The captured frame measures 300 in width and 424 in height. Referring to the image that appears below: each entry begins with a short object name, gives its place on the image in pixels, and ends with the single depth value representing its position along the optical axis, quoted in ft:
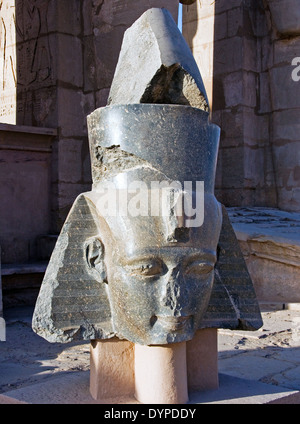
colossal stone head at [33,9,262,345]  8.04
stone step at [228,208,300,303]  18.43
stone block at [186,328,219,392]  9.25
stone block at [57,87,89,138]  21.46
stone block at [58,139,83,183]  21.40
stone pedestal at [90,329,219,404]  8.40
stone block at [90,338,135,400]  8.86
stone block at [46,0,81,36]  21.67
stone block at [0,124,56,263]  20.68
